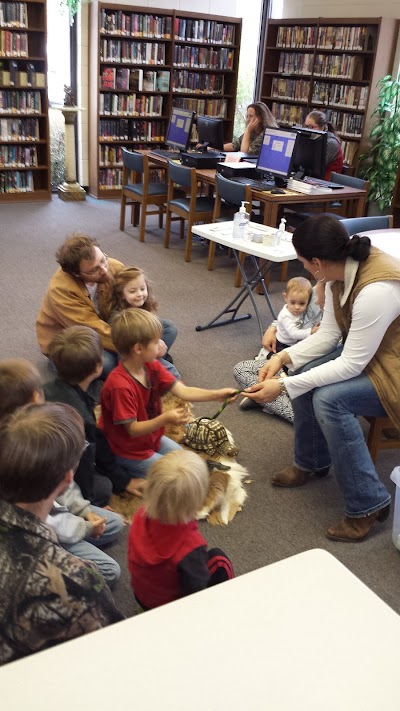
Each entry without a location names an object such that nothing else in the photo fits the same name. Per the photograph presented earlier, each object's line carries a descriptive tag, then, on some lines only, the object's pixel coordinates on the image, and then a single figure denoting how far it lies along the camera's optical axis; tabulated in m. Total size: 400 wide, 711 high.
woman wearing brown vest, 2.11
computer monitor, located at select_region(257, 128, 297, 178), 4.92
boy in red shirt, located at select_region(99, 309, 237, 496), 2.22
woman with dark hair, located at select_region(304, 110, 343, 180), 5.58
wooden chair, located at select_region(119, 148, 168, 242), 5.71
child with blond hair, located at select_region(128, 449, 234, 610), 1.49
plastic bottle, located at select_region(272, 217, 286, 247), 3.72
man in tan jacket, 2.86
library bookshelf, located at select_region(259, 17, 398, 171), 6.50
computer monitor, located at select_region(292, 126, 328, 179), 5.11
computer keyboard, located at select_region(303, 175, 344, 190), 5.07
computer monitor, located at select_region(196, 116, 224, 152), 5.93
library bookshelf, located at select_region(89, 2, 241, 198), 6.94
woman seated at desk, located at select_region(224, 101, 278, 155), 6.05
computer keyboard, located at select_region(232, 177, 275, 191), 4.87
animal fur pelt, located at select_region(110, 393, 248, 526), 2.36
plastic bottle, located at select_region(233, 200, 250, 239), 3.88
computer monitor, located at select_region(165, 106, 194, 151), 5.88
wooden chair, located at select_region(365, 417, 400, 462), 2.51
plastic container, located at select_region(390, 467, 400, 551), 2.20
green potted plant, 6.27
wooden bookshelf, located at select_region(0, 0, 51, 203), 6.49
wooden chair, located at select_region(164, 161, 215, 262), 5.27
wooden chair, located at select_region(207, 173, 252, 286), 4.73
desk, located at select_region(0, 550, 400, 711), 0.90
